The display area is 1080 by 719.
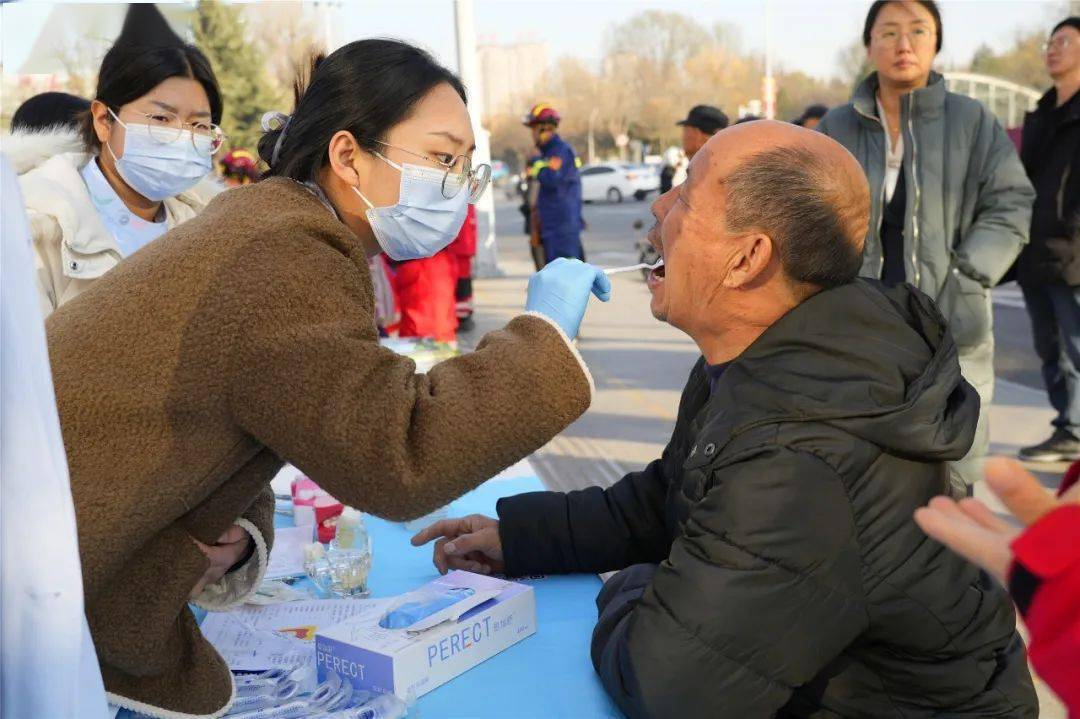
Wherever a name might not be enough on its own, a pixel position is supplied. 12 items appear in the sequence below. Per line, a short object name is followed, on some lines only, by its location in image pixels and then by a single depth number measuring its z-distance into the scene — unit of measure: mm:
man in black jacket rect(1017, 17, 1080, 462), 4375
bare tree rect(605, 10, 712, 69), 61969
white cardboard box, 1419
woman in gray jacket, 3455
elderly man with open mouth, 1280
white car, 32062
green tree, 25000
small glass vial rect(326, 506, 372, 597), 1839
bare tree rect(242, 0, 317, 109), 26797
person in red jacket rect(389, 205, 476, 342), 5855
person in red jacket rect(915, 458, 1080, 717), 622
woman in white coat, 2773
